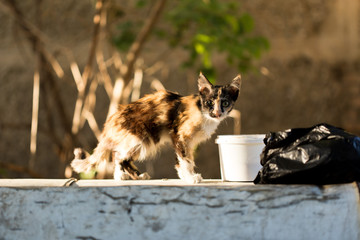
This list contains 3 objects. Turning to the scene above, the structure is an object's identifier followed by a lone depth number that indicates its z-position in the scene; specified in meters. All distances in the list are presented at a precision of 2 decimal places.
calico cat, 4.21
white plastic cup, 4.11
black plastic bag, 3.39
